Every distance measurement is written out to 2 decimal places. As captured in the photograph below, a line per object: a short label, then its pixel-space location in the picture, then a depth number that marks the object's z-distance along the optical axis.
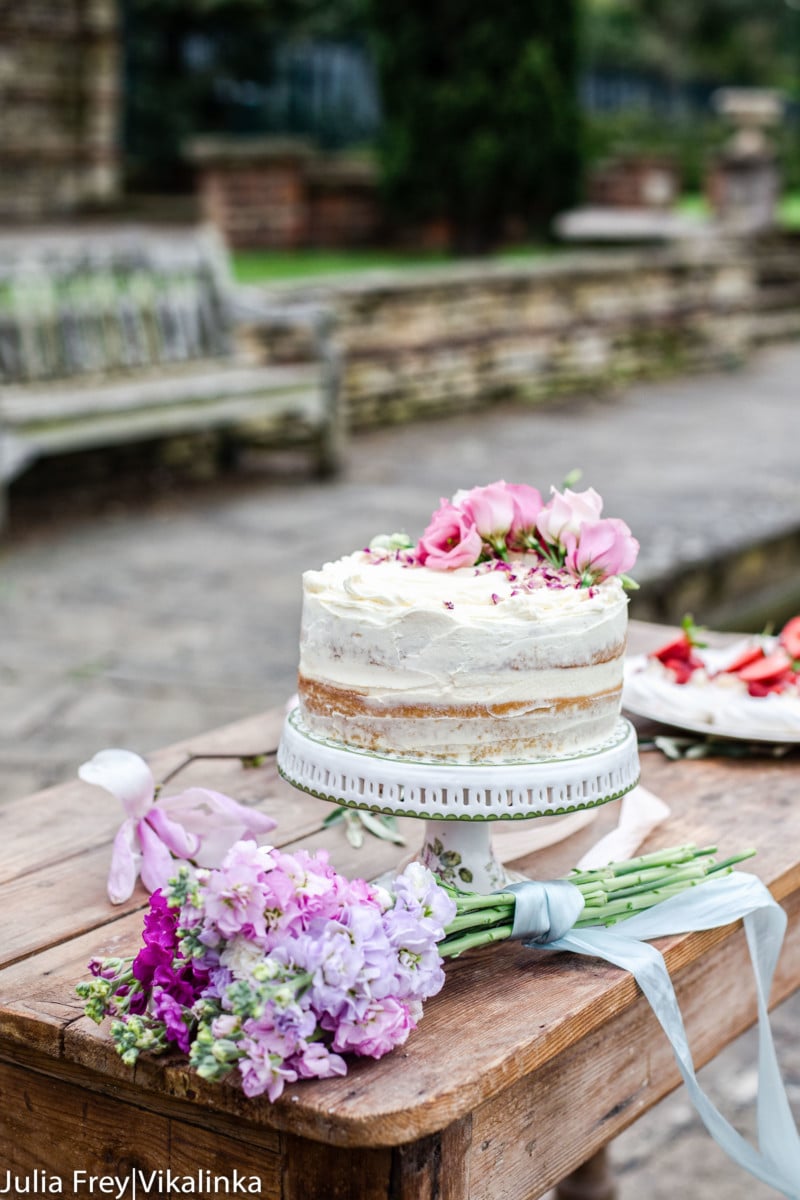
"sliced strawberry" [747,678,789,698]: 2.46
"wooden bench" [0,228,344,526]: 6.24
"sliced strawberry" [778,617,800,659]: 2.54
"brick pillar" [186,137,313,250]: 11.54
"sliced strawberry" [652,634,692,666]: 2.58
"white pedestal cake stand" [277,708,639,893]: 1.66
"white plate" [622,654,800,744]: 2.40
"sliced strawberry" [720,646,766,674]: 2.54
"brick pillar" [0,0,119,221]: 13.05
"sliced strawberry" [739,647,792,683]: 2.49
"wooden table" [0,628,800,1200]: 1.40
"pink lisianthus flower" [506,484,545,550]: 1.86
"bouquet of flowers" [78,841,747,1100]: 1.35
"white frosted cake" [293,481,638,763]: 1.66
